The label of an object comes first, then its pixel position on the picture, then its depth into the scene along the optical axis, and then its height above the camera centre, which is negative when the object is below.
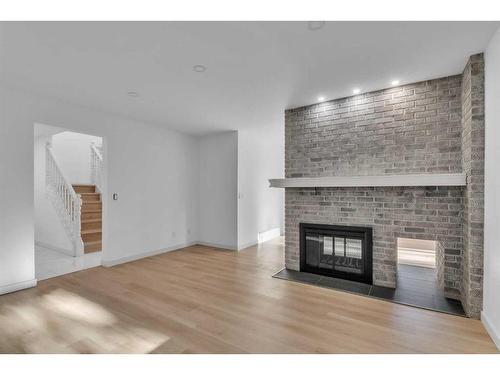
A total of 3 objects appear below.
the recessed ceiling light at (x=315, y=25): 1.81 +1.17
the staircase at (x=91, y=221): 4.95 -0.73
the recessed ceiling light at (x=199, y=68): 2.46 +1.16
